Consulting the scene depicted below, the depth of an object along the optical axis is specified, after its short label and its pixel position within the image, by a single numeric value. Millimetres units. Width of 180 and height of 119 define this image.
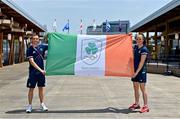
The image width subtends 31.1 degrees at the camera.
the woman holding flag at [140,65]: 7650
